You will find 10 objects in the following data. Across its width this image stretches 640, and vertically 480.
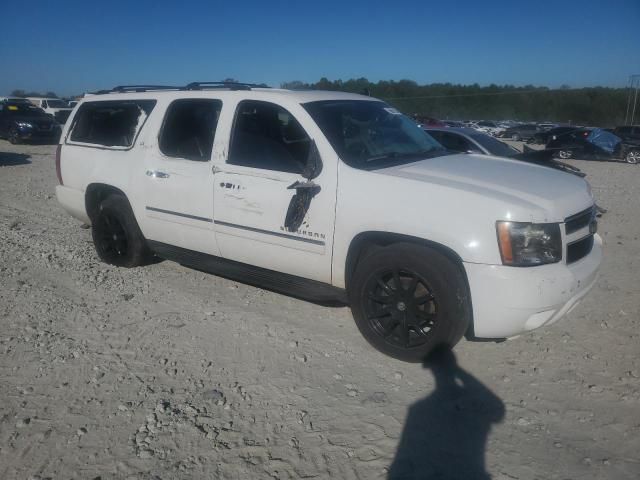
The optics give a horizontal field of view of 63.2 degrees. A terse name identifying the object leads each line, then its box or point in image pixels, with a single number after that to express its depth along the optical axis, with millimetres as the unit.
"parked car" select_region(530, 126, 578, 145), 27281
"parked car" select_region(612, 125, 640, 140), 23506
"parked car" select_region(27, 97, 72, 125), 28125
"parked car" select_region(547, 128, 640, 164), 19953
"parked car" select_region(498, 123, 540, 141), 37281
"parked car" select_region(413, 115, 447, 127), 25469
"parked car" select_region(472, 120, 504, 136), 39962
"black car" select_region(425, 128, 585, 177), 9036
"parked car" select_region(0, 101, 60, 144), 20094
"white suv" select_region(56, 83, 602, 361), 3248
